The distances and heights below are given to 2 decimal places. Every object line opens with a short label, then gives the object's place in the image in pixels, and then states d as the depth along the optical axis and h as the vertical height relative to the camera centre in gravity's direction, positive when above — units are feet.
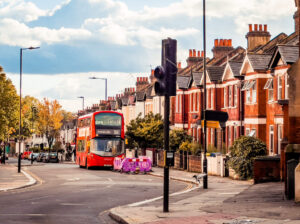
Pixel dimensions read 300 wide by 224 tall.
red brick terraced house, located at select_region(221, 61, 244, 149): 143.33 +11.82
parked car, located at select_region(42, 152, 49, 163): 272.41 -4.73
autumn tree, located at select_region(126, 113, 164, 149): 181.16 +5.10
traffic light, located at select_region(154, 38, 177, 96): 54.29 +6.92
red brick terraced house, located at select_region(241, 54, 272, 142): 130.93 +12.46
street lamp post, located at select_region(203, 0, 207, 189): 87.98 -2.13
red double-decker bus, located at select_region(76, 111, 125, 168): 143.74 +2.59
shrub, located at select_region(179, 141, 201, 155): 146.72 +0.36
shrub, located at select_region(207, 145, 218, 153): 139.85 -0.09
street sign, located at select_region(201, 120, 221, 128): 88.48 +3.60
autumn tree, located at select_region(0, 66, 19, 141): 225.35 +15.60
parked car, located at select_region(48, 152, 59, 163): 269.64 -4.64
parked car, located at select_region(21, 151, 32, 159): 345.88 -4.40
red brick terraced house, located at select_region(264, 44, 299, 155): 114.83 +11.68
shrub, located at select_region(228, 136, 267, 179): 106.52 -0.83
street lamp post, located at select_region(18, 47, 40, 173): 147.02 +24.85
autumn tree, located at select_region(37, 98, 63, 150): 398.62 +18.78
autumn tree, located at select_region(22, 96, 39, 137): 317.01 +19.87
